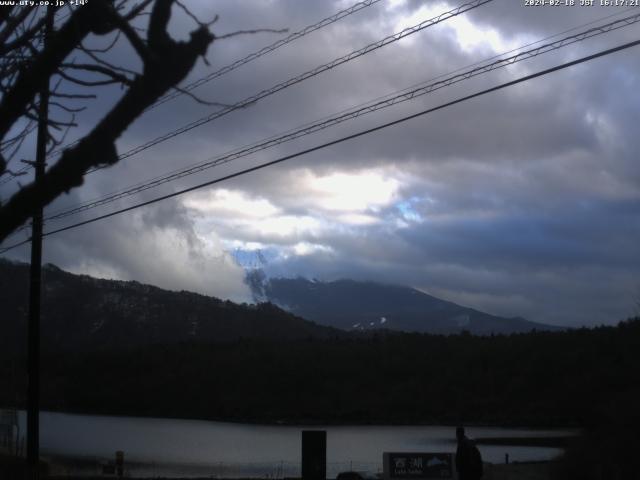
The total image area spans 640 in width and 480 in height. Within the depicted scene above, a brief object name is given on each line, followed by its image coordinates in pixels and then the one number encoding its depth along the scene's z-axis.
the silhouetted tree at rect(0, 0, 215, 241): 5.03
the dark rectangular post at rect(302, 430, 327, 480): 19.55
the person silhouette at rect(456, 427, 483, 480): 16.27
